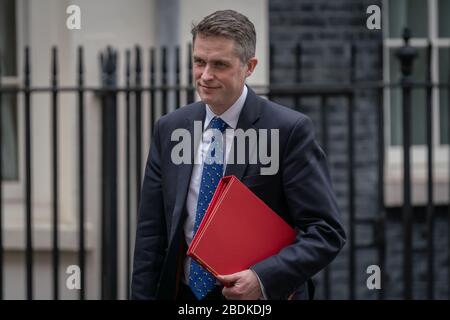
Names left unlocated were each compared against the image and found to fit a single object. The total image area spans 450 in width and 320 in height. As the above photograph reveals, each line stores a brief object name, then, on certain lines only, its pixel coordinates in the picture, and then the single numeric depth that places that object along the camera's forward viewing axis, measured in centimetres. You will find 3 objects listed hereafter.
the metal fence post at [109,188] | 1184
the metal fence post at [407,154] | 1174
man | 614
